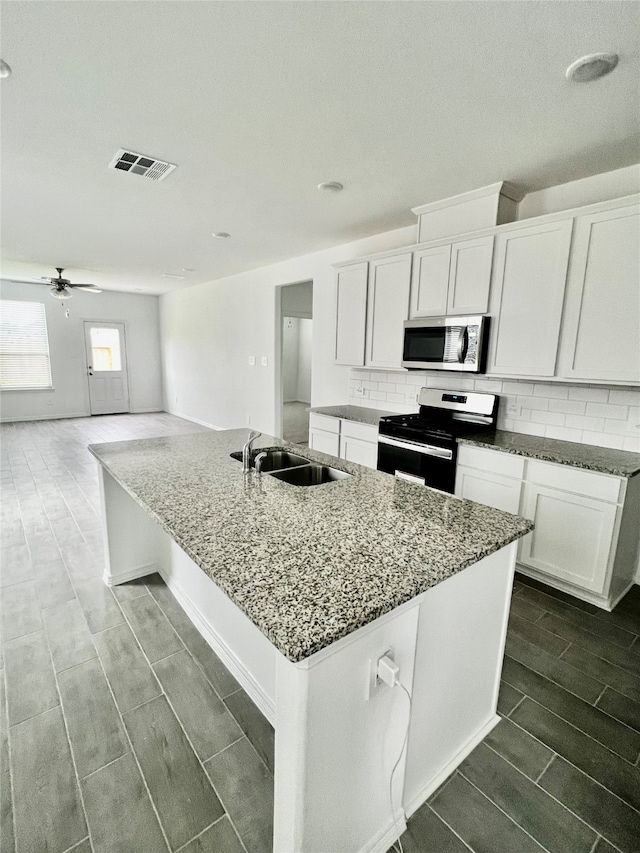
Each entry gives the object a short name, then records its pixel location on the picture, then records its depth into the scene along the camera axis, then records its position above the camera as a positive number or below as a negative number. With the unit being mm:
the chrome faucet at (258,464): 1783 -465
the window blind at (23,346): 7398 +151
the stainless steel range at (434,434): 2912 -526
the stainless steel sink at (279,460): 2256 -559
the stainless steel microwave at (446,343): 2879 +157
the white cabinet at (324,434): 3891 -715
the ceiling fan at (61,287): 5861 +987
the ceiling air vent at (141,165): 2479 +1218
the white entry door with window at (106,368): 8352 -254
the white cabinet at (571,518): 2240 -883
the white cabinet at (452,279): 2832 +636
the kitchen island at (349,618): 913 -662
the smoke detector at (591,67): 1576 +1201
